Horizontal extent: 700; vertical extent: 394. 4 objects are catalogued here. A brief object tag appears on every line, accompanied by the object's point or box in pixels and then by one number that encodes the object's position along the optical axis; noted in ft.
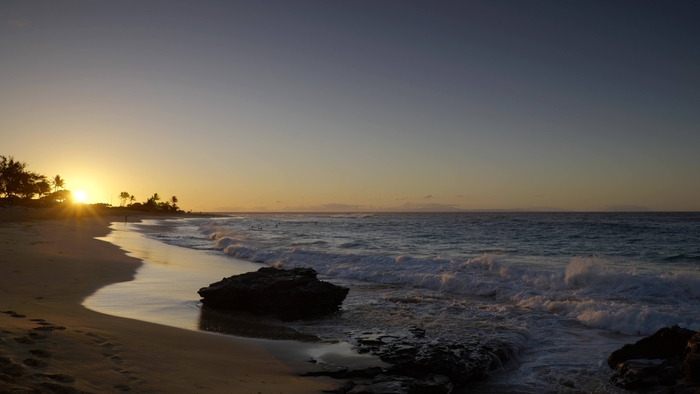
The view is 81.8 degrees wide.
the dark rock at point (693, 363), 21.49
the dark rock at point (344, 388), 20.69
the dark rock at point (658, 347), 24.50
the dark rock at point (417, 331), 30.81
